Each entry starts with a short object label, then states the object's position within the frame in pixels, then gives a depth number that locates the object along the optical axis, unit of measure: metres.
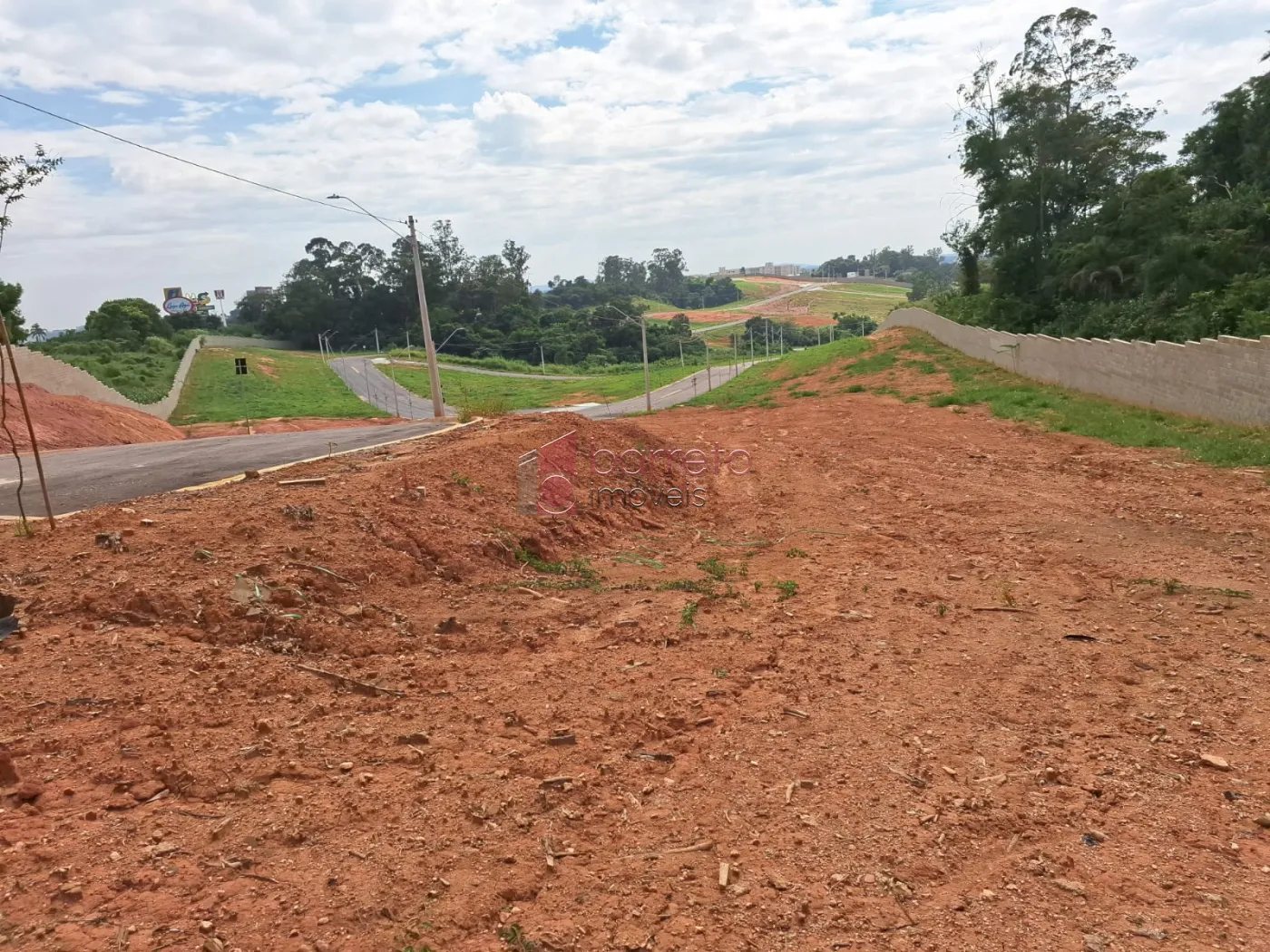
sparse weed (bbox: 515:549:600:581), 8.39
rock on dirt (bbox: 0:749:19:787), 3.91
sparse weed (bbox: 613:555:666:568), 8.85
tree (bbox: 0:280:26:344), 38.81
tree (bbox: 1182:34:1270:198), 28.38
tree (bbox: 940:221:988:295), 39.09
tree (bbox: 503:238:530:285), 127.81
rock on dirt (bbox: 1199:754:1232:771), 4.30
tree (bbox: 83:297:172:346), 74.50
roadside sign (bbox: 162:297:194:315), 106.56
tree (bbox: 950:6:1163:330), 34.44
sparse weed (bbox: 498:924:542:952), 3.14
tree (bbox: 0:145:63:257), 26.41
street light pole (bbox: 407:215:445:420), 24.42
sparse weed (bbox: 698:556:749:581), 8.33
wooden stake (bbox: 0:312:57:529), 6.64
